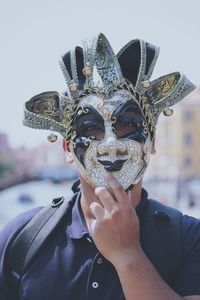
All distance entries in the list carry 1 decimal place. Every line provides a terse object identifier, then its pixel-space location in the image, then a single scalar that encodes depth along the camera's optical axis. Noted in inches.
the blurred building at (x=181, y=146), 1075.9
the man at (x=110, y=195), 78.7
